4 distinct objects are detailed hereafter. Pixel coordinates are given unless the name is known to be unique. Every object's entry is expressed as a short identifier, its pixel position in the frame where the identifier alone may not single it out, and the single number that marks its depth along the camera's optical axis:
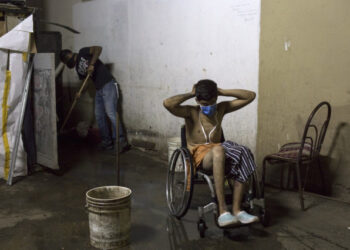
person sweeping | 6.21
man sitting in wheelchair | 3.20
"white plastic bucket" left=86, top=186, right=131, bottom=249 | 2.94
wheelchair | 3.21
